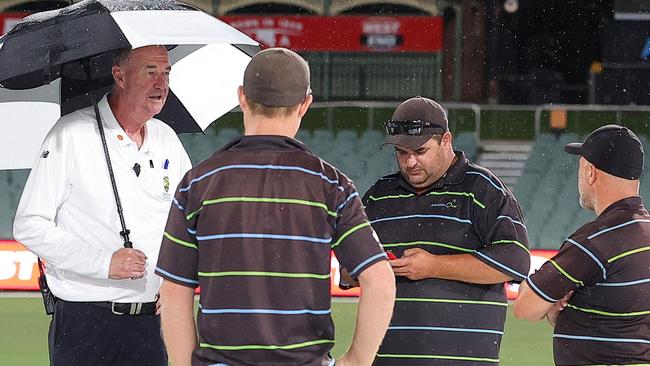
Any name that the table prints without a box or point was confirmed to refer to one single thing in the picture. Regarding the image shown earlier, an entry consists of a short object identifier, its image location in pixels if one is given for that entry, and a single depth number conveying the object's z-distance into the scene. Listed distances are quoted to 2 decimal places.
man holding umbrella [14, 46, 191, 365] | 8.80
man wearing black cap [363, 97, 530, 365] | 9.00
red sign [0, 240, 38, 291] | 25.45
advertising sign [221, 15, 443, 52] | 43.53
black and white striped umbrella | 8.93
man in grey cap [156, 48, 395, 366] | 6.50
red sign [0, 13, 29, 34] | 42.59
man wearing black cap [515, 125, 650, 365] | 8.41
